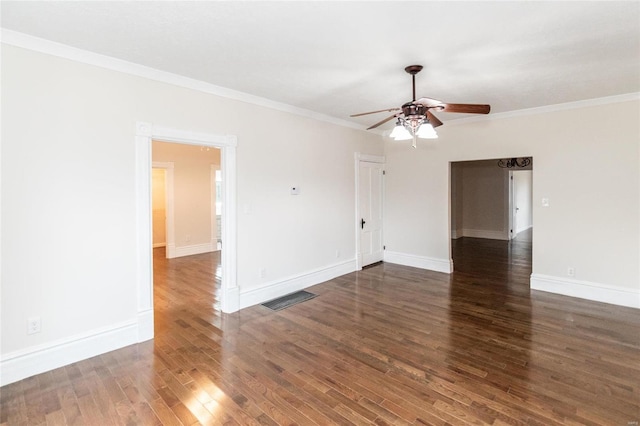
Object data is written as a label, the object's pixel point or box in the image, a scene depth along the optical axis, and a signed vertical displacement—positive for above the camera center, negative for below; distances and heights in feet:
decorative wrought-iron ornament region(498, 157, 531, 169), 29.30 +4.20
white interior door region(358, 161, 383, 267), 20.40 -0.10
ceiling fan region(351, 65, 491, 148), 9.64 +3.00
